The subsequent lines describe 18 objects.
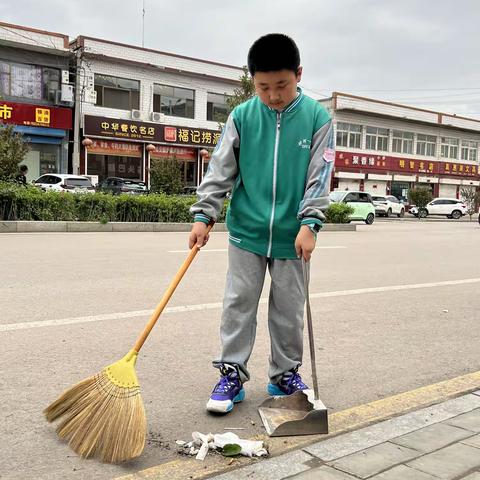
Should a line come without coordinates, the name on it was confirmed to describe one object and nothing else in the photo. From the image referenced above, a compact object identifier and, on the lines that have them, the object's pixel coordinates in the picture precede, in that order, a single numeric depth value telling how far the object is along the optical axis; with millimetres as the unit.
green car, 25219
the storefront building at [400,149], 40750
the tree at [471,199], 38719
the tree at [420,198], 36438
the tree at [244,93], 20203
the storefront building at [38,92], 26031
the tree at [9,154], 15219
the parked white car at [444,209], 36094
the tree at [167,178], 21750
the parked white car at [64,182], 22656
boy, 2861
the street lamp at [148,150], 30094
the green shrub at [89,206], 13336
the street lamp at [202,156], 32062
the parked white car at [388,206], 34031
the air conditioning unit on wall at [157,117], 30453
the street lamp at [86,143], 27628
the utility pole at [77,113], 27641
